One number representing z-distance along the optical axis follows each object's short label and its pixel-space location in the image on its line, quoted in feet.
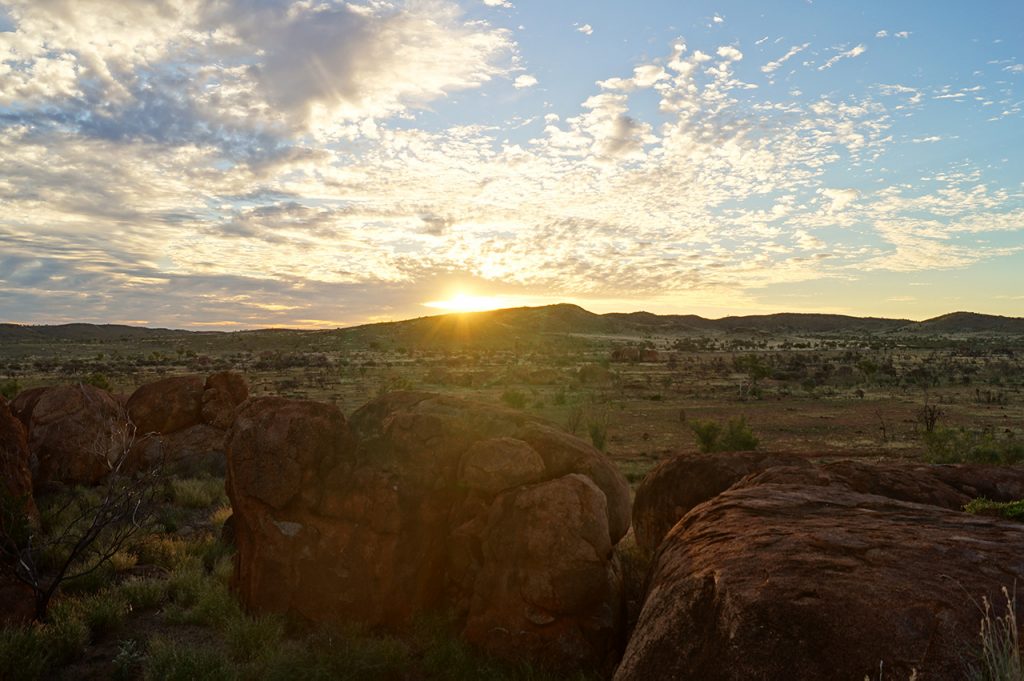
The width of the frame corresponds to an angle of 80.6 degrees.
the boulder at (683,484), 34.30
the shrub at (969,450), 63.57
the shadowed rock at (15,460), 36.28
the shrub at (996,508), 22.64
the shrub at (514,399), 109.19
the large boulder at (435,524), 25.76
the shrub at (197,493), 52.60
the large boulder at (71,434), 54.44
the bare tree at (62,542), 29.66
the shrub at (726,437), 70.18
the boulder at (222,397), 68.18
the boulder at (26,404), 57.72
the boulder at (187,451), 60.59
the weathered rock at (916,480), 28.17
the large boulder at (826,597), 14.23
